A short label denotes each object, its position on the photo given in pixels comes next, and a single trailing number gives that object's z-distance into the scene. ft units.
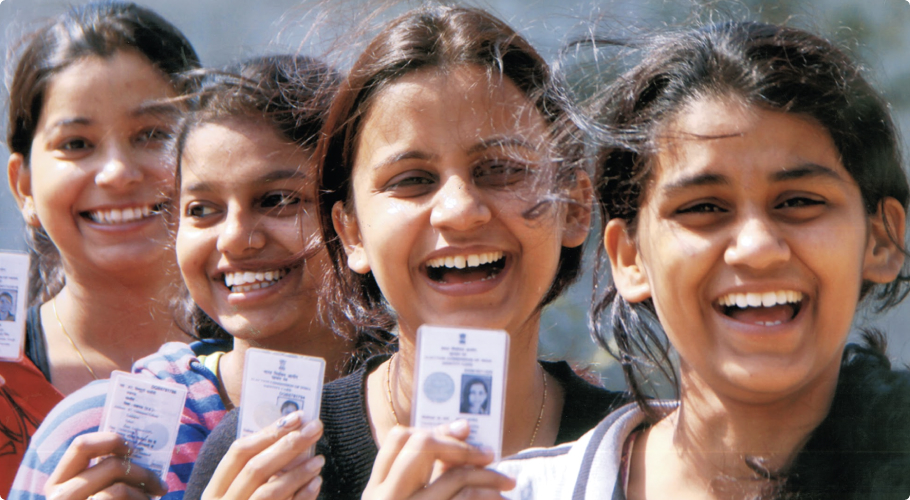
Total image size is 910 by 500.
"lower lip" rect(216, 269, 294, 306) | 13.84
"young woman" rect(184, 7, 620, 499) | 11.68
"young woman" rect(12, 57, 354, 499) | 13.39
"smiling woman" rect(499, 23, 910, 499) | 9.77
